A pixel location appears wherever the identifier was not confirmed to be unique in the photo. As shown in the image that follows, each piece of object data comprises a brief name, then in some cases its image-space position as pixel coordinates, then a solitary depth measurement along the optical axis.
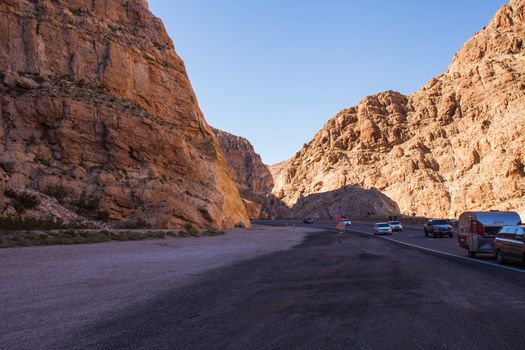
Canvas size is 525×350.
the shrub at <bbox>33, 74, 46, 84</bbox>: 38.12
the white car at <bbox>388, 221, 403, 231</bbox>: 48.44
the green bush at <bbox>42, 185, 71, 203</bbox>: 31.55
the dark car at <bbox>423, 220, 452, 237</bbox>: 34.94
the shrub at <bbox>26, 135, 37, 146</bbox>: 34.56
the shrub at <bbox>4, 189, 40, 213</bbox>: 25.95
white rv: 17.56
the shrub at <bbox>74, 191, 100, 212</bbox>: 32.19
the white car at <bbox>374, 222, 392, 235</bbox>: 41.09
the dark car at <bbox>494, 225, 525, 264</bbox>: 13.98
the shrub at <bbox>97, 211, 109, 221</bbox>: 32.34
